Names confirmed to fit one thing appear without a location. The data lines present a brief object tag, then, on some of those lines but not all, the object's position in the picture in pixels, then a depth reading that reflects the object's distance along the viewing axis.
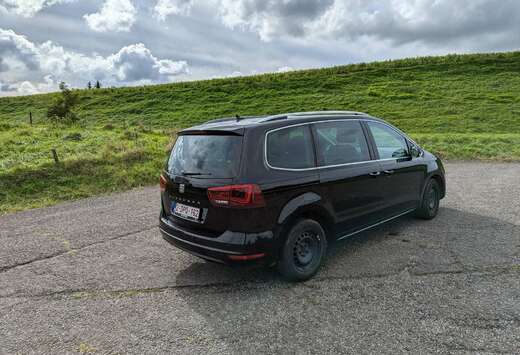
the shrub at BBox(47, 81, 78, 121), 26.01
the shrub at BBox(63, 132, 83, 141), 14.39
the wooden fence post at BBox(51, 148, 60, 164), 9.76
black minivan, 3.49
